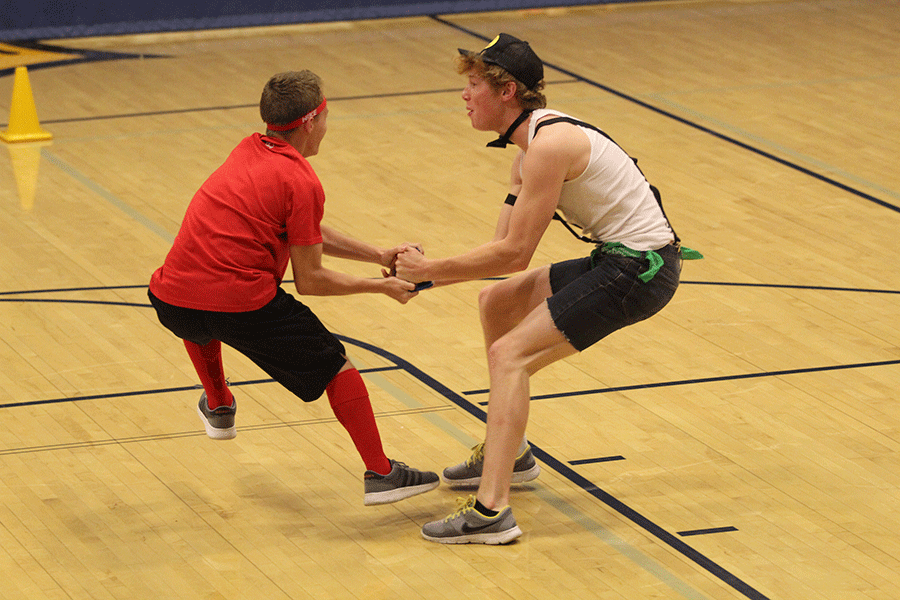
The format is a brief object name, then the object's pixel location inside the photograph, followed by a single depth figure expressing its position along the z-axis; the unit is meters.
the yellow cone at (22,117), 17.28
